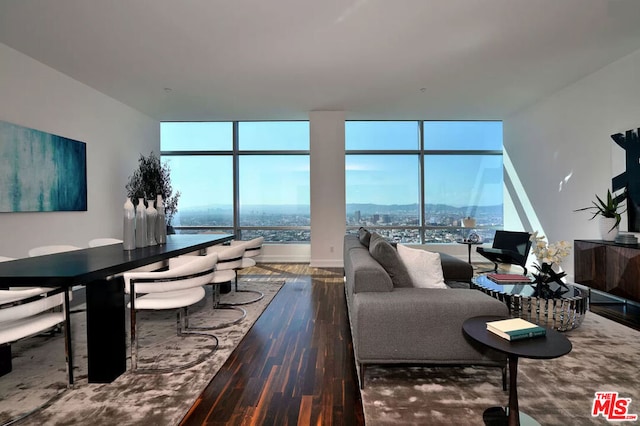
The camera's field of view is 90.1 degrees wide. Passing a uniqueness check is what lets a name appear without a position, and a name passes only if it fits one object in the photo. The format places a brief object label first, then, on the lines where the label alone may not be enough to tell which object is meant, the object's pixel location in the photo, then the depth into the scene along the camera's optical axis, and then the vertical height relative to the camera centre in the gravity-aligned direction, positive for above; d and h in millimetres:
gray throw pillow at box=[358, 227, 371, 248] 3449 -318
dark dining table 1861 -499
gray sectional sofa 2041 -788
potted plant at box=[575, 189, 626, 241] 3986 -104
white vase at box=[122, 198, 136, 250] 2908 -140
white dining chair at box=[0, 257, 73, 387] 1809 -617
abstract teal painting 3646 +519
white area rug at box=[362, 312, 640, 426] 1777 -1150
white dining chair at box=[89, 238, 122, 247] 3545 -351
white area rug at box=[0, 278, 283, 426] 1809 -1150
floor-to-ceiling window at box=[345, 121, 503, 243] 6988 +731
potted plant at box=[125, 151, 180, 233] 5805 +515
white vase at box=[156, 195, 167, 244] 3375 -149
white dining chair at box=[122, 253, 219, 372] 2209 -525
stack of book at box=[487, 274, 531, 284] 3334 -746
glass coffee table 2830 -886
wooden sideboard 3422 -692
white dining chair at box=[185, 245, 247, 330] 3170 -625
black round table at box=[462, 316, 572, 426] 1462 -661
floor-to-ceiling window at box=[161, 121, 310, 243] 7008 +760
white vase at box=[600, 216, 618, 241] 3986 -265
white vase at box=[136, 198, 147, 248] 3100 -136
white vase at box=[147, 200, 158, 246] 3283 -146
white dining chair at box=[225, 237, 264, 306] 3920 -552
